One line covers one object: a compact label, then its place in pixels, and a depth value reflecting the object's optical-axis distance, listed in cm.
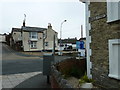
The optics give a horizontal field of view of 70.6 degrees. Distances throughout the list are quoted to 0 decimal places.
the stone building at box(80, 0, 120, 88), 336
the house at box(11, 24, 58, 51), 2215
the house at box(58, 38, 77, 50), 3876
